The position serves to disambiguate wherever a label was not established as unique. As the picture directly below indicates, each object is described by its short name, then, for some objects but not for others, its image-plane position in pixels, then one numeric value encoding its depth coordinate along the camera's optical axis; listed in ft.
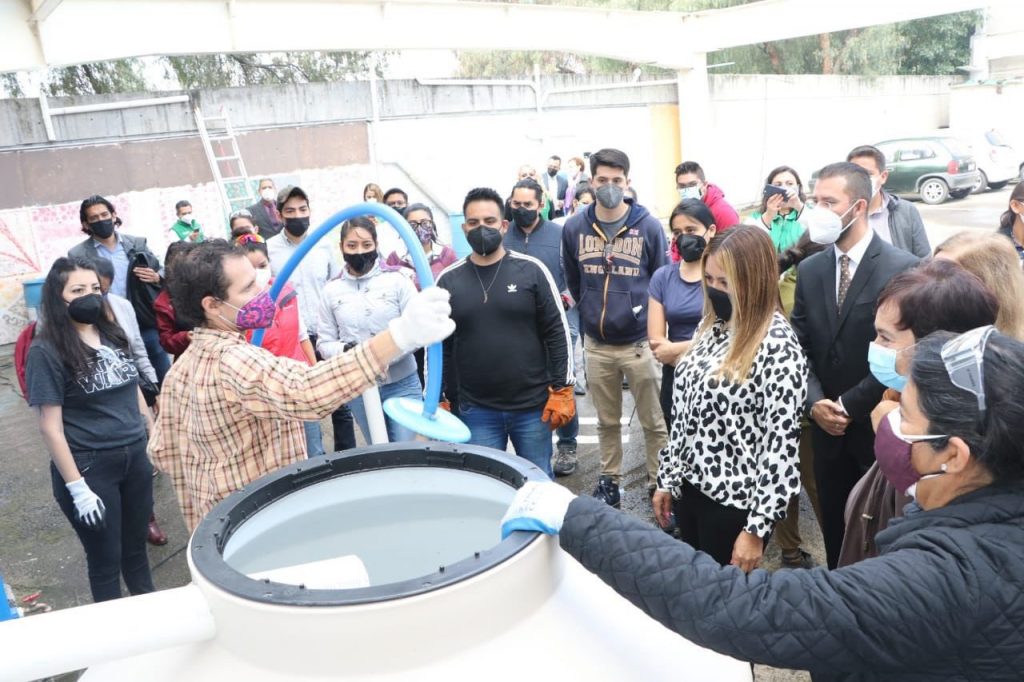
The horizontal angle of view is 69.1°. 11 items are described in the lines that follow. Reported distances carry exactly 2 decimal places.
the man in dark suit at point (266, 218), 25.49
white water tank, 4.25
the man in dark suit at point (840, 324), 9.35
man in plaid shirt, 6.01
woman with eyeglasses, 3.77
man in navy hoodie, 13.38
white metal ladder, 33.22
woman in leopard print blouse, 7.67
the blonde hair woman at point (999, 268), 7.40
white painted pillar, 47.91
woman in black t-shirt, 9.71
